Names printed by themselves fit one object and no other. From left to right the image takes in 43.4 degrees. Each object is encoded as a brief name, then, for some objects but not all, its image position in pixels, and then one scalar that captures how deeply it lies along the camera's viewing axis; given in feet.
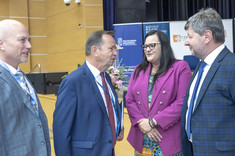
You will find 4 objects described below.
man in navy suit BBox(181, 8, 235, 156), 5.59
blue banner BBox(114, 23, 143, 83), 27.61
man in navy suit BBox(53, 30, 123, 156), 5.98
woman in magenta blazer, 6.93
